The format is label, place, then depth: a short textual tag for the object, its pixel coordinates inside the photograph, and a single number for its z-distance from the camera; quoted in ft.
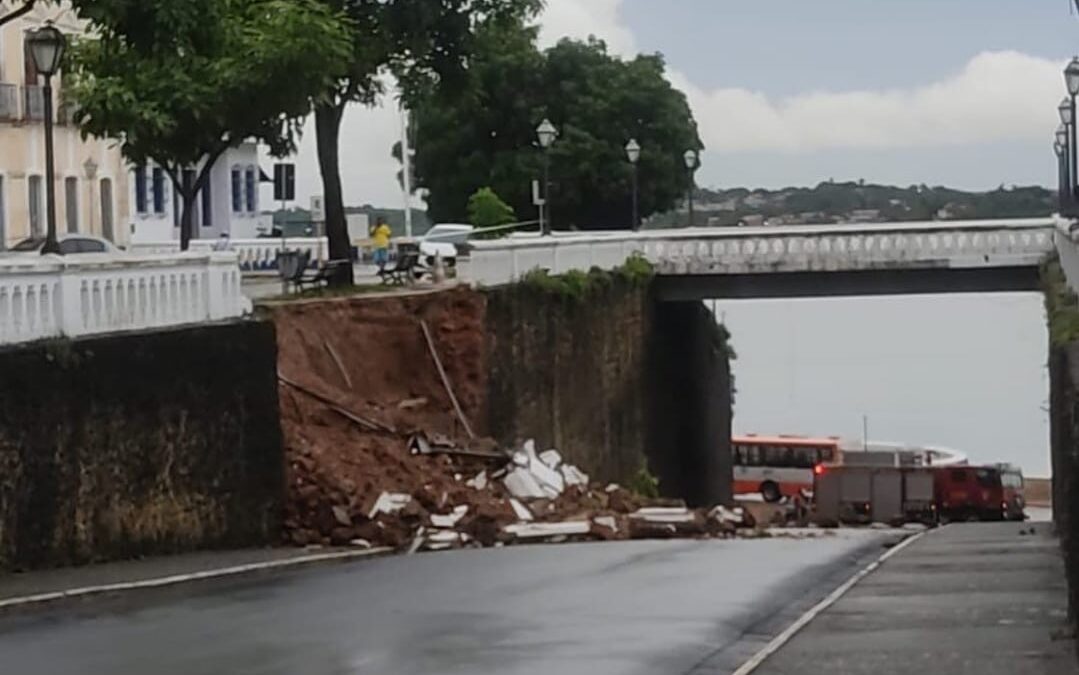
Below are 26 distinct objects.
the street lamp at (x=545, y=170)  164.76
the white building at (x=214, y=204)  235.81
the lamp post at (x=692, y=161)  232.73
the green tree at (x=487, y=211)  220.84
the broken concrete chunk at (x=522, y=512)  107.24
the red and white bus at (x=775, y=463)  272.31
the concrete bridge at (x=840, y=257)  167.73
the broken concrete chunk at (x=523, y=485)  114.01
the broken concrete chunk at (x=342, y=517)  97.81
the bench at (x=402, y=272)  140.36
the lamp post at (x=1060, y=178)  157.83
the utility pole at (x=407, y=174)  257.75
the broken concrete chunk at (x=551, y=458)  124.88
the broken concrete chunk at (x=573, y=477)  123.75
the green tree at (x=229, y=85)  116.88
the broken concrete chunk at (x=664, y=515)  108.99
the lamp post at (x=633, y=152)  210.65
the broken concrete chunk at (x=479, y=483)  111.23
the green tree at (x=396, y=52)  132.36
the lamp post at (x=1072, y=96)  118.32
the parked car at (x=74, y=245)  142.30
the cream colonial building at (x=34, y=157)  176.76
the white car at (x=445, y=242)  158.90
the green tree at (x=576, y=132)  258.78
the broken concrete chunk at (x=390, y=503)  101.44
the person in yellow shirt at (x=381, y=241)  182.45
